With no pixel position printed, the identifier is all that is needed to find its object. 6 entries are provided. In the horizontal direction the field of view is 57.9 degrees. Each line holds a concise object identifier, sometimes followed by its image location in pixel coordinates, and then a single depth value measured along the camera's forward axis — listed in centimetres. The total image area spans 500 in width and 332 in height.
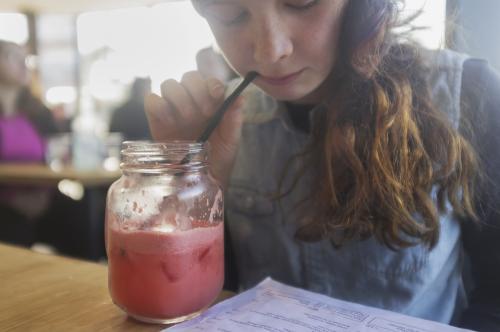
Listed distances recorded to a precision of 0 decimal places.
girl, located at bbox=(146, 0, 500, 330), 61
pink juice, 47
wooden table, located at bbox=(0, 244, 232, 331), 48
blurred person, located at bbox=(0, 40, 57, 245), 195
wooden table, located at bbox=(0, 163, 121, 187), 184
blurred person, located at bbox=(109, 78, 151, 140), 285
